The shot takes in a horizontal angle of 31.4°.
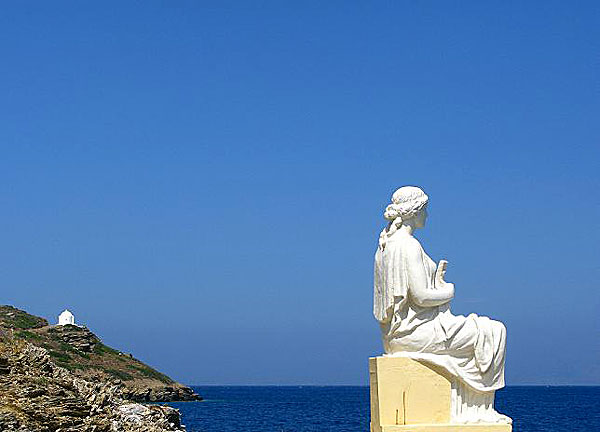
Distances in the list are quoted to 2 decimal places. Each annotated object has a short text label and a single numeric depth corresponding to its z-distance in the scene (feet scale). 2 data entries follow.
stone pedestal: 40.57
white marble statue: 40.98
